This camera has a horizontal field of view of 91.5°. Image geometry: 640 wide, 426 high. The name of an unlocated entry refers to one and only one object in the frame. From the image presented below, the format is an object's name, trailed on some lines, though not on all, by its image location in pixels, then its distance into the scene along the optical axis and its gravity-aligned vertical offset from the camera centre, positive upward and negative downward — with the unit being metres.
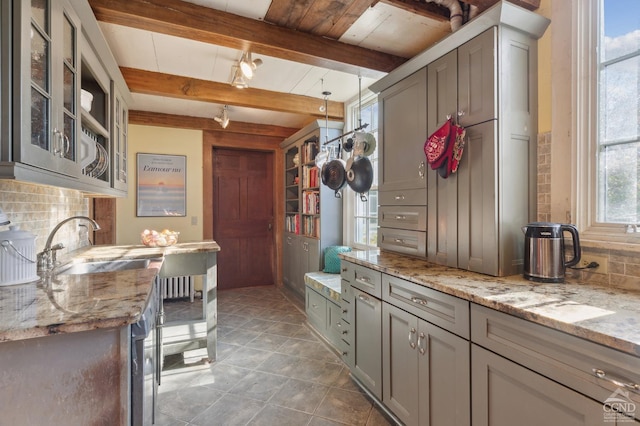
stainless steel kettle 1.42 -0.18
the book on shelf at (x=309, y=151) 3.92 +0.78
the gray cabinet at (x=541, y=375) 0.86 -0.53
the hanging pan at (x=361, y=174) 2.76 +0.33
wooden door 4.82 -0.07
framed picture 4.18 +0.37
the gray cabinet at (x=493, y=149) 1.58 +0.33
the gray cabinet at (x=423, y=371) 1.36 -0.79
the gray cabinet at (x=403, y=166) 2.06 +0.33
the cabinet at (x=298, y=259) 3.76 -0.62
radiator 4.21 -1.03
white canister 1.32 -0.19
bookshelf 3.65 +0.03
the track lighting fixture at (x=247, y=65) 2.41 +1.16
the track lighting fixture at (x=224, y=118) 3.92 +1.20
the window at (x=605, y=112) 1.37 +0.46
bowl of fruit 2.80 -0.25
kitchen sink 1.93 -0.35
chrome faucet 1.71 -0.25
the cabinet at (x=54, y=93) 1.06 +0.51
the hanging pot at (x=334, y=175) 3.07 +0.38
